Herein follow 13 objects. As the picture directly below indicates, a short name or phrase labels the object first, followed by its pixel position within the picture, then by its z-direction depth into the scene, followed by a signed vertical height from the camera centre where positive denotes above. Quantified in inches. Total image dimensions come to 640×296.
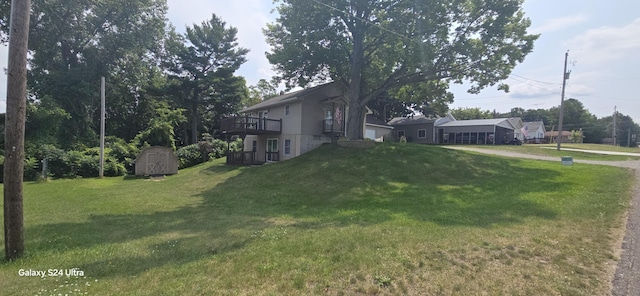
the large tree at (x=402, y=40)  708.0 +241.2
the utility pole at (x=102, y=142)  888.3 -28.7
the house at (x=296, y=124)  899.4 +39.9
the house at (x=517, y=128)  1707.2 +90.7
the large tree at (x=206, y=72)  1508.4 +306.7
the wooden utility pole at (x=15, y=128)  220.4 +0.6
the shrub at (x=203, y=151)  1135.6 -62.2
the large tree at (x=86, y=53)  1205.7 +332.8
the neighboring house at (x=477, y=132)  1521.9 +56.4
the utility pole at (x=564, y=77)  1081.4 +235.2
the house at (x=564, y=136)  2298.6 +73.0
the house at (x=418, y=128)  1662.2 +69.6
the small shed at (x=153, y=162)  928.3 -84.9
